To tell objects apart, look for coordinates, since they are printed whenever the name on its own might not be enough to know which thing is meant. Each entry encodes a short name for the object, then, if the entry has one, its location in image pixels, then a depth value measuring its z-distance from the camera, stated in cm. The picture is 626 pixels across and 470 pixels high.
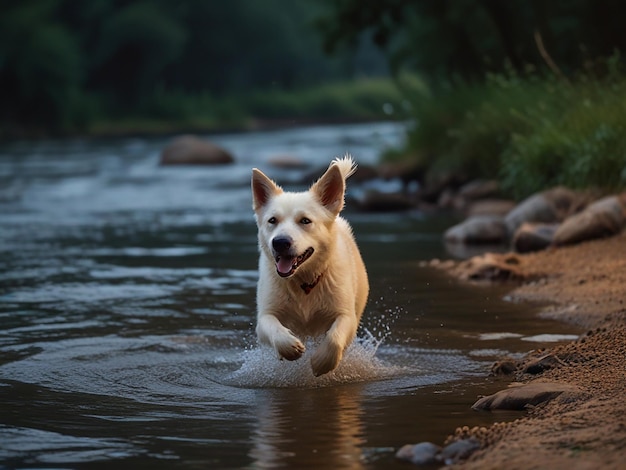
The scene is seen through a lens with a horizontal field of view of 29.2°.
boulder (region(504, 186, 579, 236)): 1570
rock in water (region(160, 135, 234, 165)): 3853
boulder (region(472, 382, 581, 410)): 685
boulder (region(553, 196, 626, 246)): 1362
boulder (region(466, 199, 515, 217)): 1890
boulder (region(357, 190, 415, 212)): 2156
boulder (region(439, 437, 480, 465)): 584
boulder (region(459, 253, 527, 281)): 1259
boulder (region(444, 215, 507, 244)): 1614
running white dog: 768
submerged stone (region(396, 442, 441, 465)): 586
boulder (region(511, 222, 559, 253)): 1424
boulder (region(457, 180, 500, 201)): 2080
